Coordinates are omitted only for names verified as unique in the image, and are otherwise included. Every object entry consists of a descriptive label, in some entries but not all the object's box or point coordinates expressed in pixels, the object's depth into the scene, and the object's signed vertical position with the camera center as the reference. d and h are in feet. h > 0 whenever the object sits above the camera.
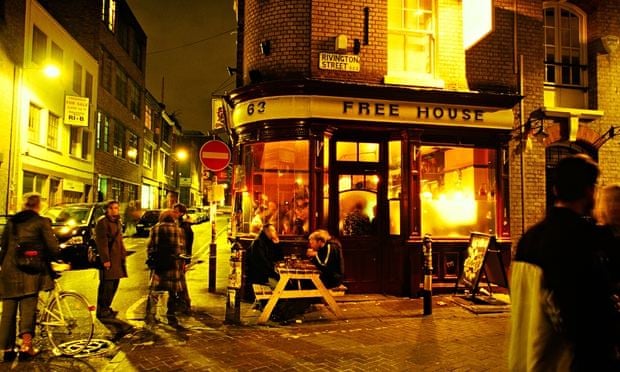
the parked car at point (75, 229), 42.98 -1.54
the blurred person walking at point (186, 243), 26.45 -2.01
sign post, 32.24 +3.79
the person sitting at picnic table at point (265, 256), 26.37 -2.36
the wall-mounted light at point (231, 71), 42.49 +12.81
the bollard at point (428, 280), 26.58 -3.62
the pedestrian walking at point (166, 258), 25.18 -2.38
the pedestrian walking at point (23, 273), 18.53 -2.39
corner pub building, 30.91 +5.87
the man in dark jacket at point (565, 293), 6.95 -1.17
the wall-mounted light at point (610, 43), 36.06 +13.17
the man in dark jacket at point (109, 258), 24.97 -2.39
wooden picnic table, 24.48 -4.02
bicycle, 19.40 -4.26
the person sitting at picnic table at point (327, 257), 26.09 -2.38
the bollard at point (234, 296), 24.43 -4.26
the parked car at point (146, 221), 82.48 -1.44
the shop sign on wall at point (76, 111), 76.23 +16.41
